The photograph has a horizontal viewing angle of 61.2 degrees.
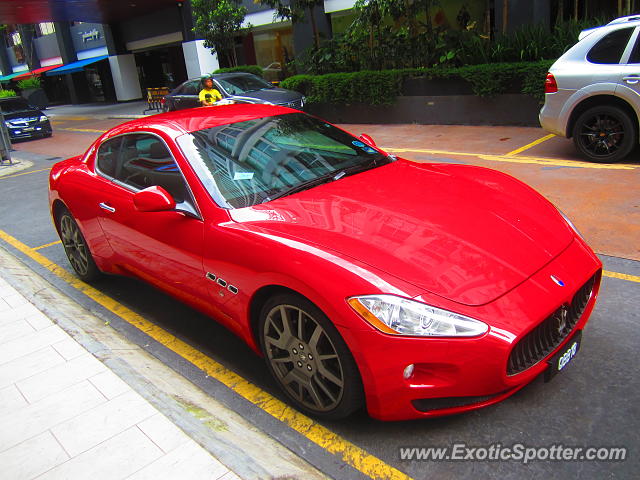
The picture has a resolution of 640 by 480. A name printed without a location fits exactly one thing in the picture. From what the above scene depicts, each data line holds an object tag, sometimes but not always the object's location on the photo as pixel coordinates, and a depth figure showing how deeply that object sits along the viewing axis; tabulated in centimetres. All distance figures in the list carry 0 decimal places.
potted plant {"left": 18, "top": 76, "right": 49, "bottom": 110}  3631
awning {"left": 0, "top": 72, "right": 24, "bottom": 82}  4401
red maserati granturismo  238
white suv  704
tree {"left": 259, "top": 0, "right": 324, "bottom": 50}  1588
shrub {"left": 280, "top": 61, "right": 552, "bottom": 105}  1063
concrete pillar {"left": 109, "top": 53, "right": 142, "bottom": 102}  3303
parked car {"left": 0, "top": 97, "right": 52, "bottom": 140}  1908
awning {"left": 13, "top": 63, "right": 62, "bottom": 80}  3850
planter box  1095
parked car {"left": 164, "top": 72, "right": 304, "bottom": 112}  1327
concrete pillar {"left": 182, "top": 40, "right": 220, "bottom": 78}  2559
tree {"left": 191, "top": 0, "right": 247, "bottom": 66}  1925
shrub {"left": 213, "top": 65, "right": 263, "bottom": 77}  2044
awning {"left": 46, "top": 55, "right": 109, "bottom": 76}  3434
